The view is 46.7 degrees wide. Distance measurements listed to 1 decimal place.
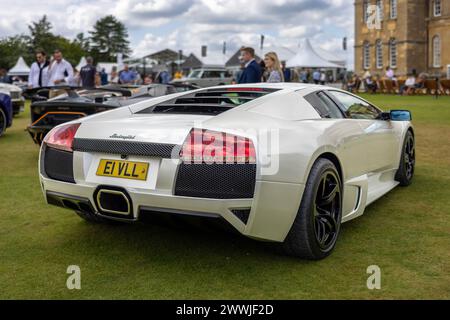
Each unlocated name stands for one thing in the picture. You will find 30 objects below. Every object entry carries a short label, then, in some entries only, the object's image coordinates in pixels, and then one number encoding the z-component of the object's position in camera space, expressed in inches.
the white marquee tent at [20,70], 1979.6
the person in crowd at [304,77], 1464.4
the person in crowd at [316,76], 1400.1
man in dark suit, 337.1
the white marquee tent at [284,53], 1678.3
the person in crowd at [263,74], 377.2
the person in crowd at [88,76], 568.1
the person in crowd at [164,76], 996.6
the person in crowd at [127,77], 658.2
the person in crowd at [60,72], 490.3
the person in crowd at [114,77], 812.5
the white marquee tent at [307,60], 1421.0
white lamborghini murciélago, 119.3
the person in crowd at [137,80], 661.4
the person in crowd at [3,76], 909.8
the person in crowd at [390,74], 1474.0
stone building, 1868.8
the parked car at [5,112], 402.3
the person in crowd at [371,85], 1350.9
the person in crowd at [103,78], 948.7
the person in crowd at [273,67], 338.3
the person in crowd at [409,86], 1211.9
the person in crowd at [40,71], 504.4
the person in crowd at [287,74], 728.2
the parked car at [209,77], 1113.4
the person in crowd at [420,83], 1198.7
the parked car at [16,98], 529.2
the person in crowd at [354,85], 1438.2
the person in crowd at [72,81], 488.6
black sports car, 269.0
